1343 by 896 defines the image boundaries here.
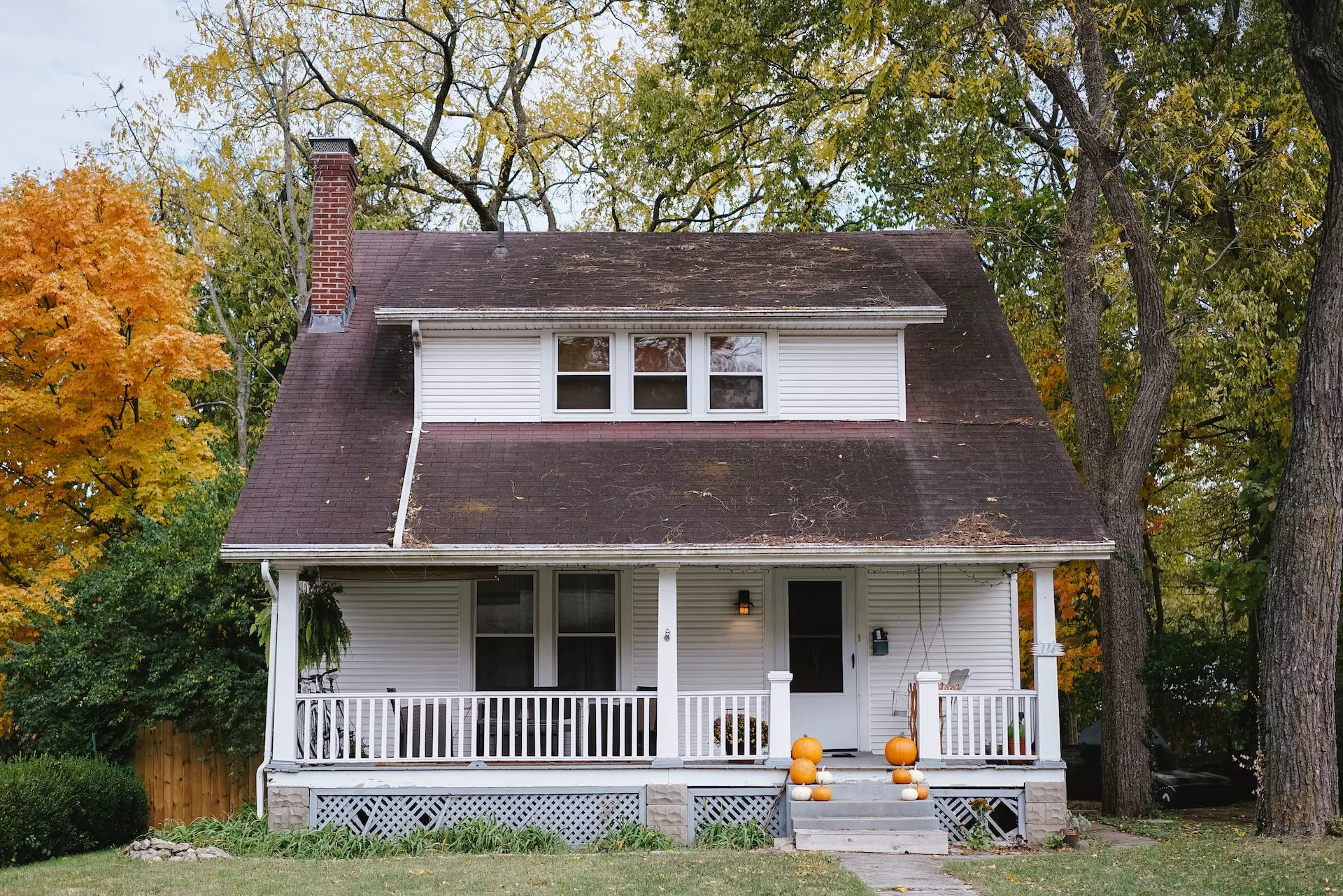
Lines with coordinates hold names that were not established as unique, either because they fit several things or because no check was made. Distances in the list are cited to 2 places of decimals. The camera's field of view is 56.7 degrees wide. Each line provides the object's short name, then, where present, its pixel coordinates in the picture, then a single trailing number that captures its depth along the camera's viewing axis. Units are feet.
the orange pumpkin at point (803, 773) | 41.83
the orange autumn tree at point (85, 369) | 59.77
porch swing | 47.34
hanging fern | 44.86
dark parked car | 58.80
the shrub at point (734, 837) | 41.47
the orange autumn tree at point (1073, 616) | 84.17
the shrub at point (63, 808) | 41.96
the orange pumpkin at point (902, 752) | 43.09
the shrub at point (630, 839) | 41.75
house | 43.11
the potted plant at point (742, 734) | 42.88
